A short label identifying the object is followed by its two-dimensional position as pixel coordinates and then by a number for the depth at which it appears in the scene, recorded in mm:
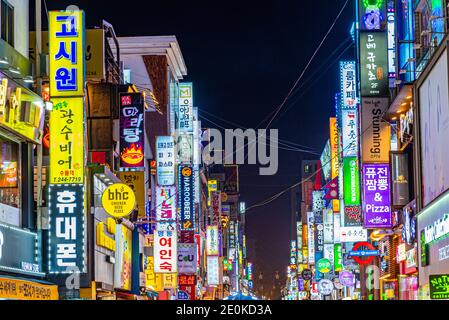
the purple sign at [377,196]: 31484
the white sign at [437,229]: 19780
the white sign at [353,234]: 44000
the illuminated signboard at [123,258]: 33625
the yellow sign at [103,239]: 29047
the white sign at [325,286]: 51281
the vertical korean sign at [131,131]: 31014
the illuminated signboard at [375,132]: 32000
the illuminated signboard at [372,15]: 31844
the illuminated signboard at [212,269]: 78812
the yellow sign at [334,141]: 54028
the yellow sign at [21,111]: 18755
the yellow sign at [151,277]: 46594
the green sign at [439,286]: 17484
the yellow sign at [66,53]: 22859
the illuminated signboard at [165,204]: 45625
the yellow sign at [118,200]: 27766
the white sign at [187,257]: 53938
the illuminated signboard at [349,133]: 40062
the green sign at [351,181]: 40062
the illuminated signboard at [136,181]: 37031
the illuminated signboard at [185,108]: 57625
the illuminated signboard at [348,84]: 41394
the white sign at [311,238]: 88938
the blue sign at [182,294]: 53962
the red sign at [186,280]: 58000
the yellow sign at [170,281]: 49438
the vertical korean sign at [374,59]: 31203
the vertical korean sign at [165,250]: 43500
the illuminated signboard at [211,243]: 78688
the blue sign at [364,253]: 37781
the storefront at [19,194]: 18705
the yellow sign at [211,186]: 98331
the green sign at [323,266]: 57344
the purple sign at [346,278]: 46281
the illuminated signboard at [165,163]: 46541
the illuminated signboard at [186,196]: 50938
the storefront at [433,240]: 20203
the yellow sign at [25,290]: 17172
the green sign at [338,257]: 59000
